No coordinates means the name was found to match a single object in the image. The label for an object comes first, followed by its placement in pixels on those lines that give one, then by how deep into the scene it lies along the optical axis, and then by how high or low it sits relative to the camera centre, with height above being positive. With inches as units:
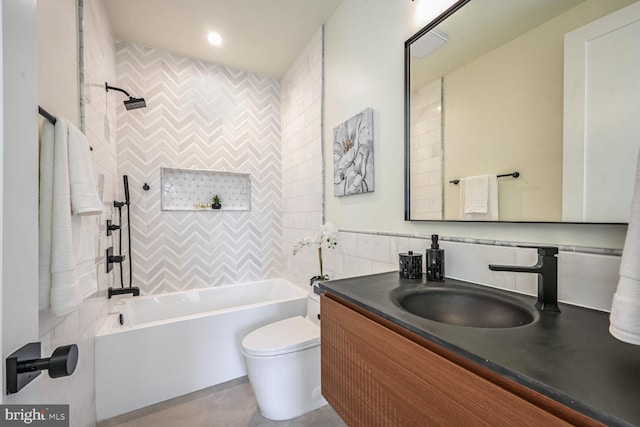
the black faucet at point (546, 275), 31.5 -7.8
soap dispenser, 45.5 -9.2
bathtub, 65.9 -38.8
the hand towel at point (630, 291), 17.9 -5.6
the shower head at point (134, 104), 80.1 +32.8
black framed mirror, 30.1 +14.7
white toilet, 60.1 -37.9
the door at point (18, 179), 16.7 +2.1
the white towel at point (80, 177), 39.8 +5.1
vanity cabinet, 18.9 -16.4
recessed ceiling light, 90.0 +60.5
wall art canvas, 66.0 +15.0
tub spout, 79.8 -25.6
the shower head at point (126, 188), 90.1 +7.5
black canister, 47.5 -10.3
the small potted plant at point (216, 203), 108.3 +2.8
